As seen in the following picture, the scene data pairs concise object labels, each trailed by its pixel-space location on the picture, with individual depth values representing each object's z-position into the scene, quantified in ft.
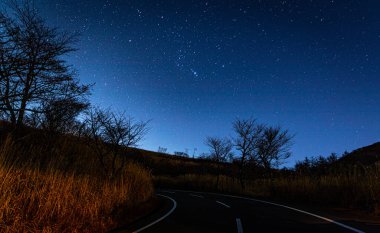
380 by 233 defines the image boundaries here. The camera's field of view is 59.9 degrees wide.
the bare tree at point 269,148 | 119.89
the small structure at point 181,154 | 333.52
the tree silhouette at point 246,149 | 112.88
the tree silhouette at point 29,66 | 31.78
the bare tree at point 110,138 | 65.10
